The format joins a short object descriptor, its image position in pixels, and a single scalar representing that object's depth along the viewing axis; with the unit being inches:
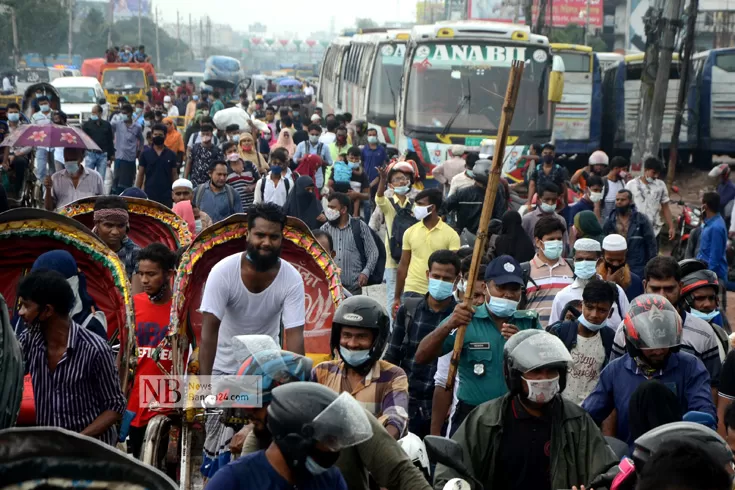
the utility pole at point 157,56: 4093.5
